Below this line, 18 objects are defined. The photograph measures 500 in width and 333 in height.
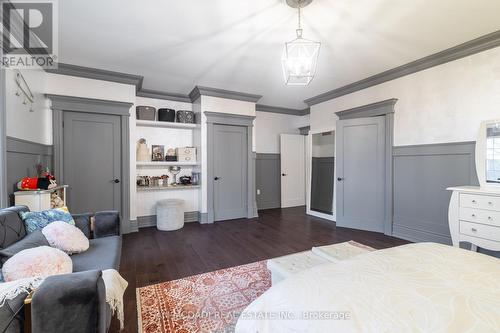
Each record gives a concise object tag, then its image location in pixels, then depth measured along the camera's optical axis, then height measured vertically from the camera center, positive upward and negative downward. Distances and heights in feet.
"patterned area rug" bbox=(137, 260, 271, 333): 5.36 -3.80
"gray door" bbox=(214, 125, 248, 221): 14.88 -0.48
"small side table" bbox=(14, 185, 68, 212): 7.59 -1.17
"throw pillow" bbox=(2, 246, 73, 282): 3.79 -1.77
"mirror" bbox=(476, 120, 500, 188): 8.32 +0.40
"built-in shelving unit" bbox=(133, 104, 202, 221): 13.82 +0.06
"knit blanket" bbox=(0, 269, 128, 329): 2.88 -2.19
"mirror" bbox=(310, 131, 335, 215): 16.67 -0.34
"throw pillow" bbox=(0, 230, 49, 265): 4.20 -1.68
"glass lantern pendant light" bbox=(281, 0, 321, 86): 6.70 +3.32
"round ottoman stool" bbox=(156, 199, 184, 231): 12.91 -2.94
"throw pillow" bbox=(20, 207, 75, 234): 5.69 -1.46
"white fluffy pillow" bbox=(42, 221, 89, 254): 5.60 -1.85
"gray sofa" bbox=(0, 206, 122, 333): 2.88 -1.88
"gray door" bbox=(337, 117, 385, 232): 12.51 -0.51
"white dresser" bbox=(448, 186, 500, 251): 7.48 -1.84
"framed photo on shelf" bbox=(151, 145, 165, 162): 14.46 +0.78
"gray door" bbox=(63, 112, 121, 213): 11.46 +0.22
